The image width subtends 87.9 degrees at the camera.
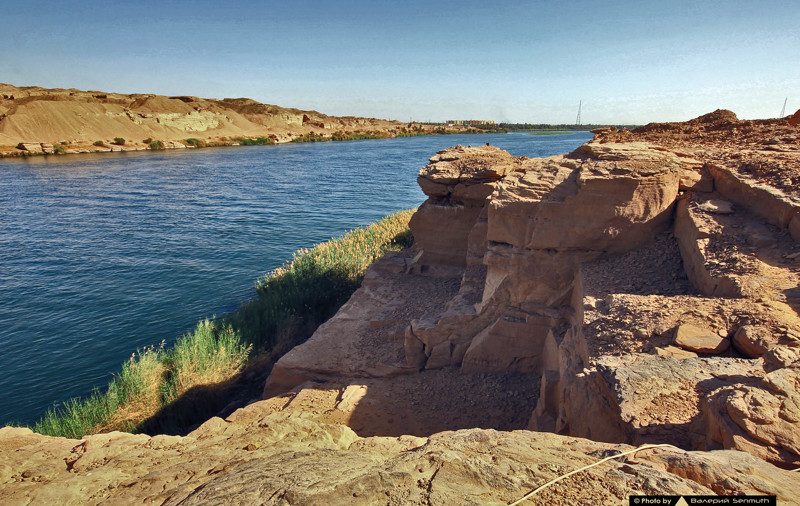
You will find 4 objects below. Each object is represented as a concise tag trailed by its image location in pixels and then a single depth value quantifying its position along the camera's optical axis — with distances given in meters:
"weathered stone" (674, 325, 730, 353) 4.02
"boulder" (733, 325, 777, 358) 3.77
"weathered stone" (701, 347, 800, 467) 2.79
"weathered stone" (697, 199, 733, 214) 5.36
